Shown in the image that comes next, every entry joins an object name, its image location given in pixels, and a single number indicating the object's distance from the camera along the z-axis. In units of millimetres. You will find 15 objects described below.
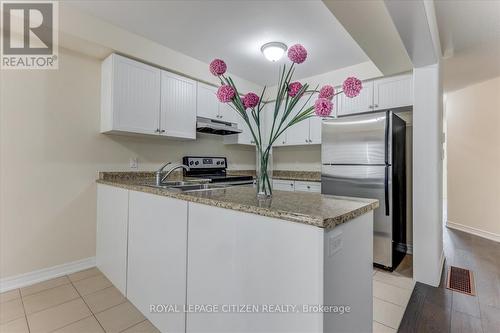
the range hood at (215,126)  3209
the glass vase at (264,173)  1356
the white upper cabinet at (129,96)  2449
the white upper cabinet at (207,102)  3252
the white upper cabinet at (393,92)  2781
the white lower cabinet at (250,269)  886
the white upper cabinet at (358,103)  3064
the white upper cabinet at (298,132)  3762
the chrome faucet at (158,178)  2134
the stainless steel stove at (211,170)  3374
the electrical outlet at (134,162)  2879
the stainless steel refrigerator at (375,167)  2541
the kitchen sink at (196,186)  2164
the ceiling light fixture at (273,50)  2557
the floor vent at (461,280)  2168
